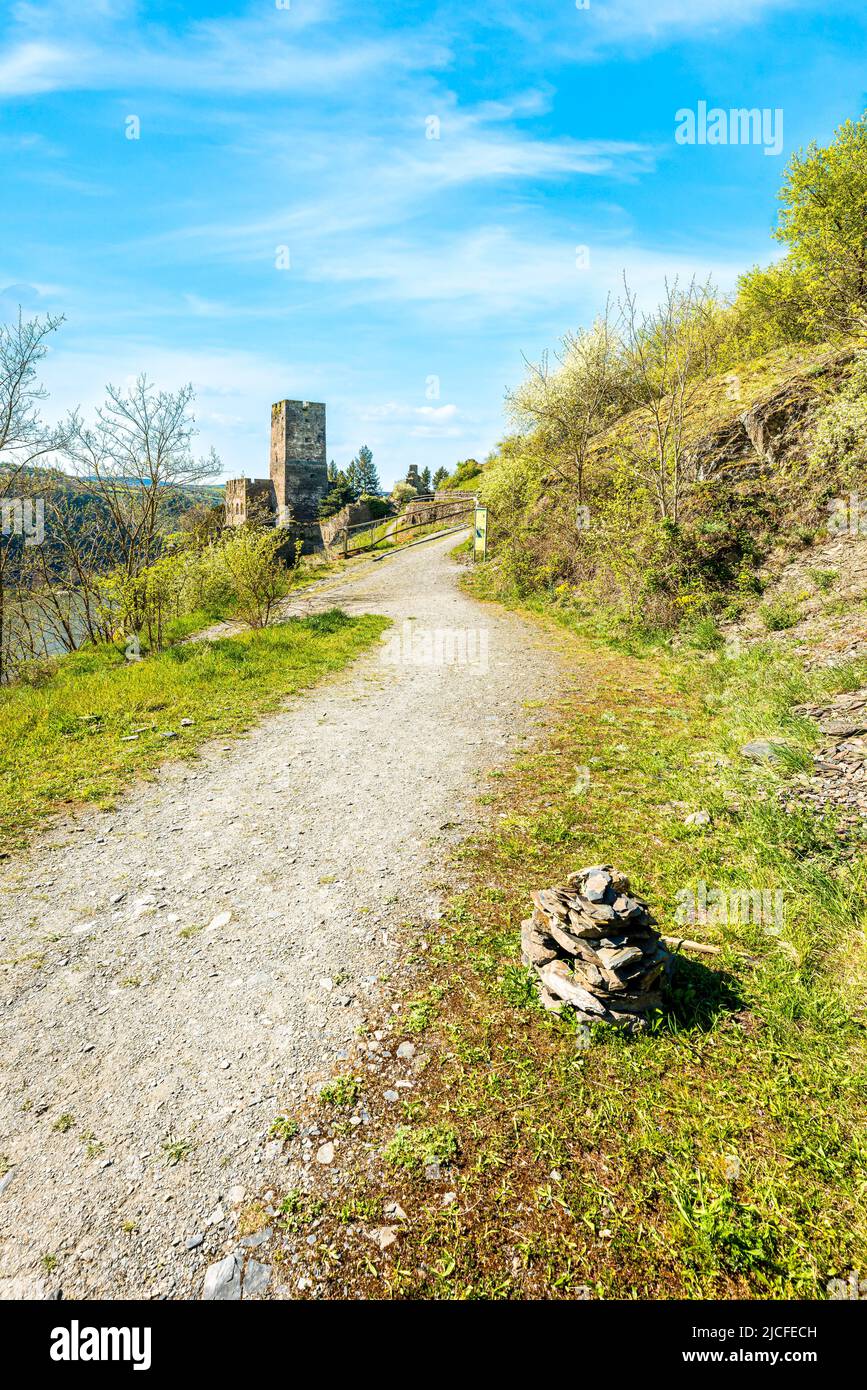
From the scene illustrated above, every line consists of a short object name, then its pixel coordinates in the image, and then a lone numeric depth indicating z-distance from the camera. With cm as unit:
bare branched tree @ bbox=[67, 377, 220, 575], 1470
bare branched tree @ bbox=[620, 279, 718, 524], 1445
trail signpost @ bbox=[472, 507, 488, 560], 2442
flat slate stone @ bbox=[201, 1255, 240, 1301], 235
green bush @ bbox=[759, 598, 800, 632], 1101
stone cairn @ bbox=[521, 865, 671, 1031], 344
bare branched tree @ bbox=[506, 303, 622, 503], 2095
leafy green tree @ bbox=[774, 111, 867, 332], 1499
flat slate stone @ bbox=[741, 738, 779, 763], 639
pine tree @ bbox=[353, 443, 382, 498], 7681
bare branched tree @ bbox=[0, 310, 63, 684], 1334
